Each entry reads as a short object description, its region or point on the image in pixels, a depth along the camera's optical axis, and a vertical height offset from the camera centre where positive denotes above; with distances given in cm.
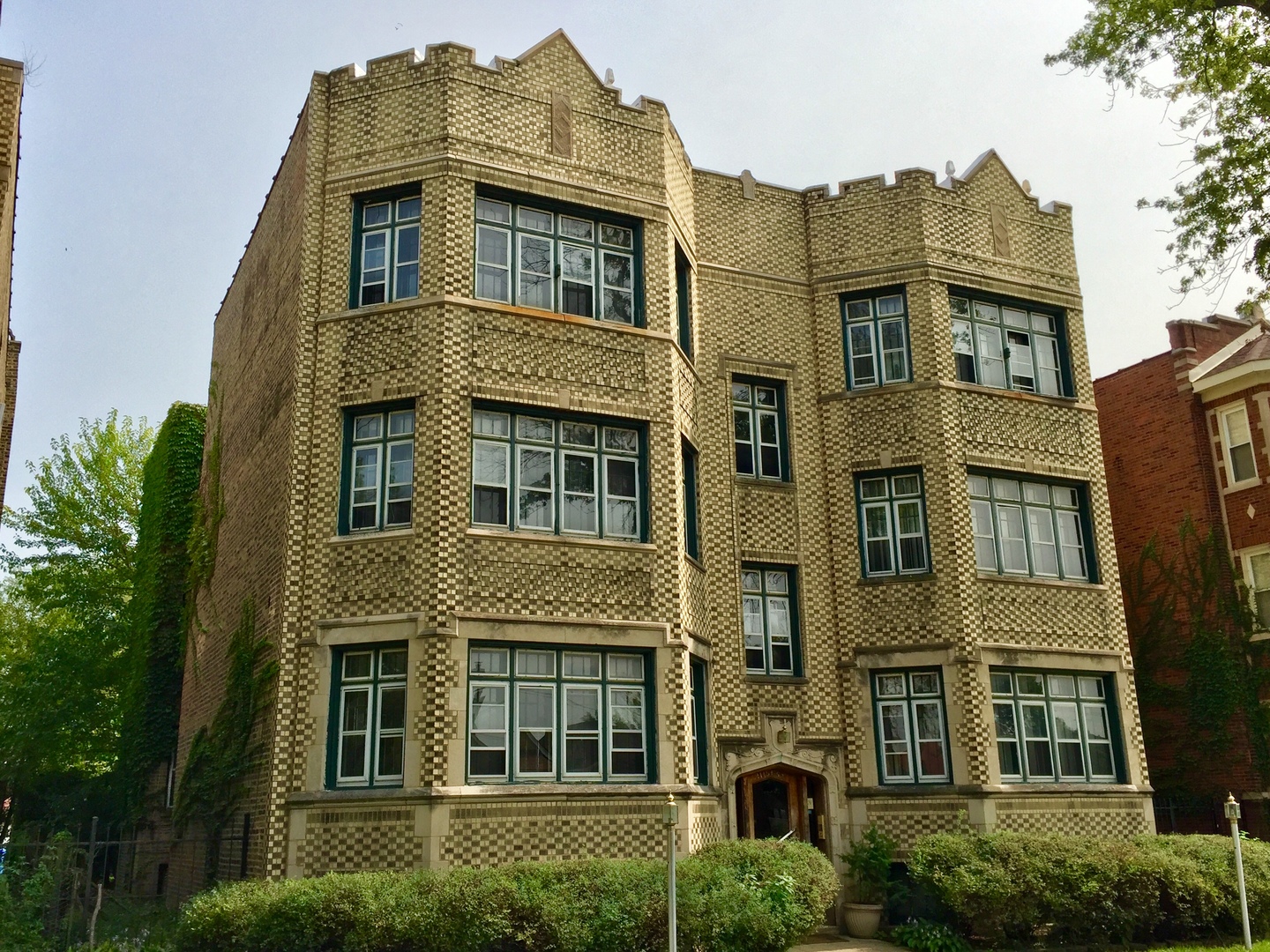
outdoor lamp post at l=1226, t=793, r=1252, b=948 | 1520 -51
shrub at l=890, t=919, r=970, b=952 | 1542 -176
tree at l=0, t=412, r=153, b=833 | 3325 +553
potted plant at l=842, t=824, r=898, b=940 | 1688 -111
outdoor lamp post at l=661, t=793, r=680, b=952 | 1223 -15
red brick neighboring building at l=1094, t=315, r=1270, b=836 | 2216 +644
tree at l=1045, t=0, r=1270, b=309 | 1526 +897
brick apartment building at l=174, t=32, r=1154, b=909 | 1534 +448
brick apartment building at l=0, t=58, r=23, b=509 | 1412 +826
